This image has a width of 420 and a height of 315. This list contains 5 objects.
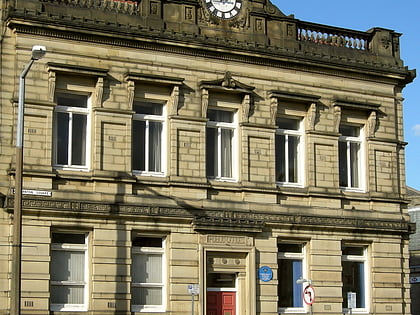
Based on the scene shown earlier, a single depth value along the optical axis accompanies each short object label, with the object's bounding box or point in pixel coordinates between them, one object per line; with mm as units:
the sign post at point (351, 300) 27803
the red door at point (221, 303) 27188
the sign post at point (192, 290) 26250
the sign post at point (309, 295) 25531
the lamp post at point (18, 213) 19797
